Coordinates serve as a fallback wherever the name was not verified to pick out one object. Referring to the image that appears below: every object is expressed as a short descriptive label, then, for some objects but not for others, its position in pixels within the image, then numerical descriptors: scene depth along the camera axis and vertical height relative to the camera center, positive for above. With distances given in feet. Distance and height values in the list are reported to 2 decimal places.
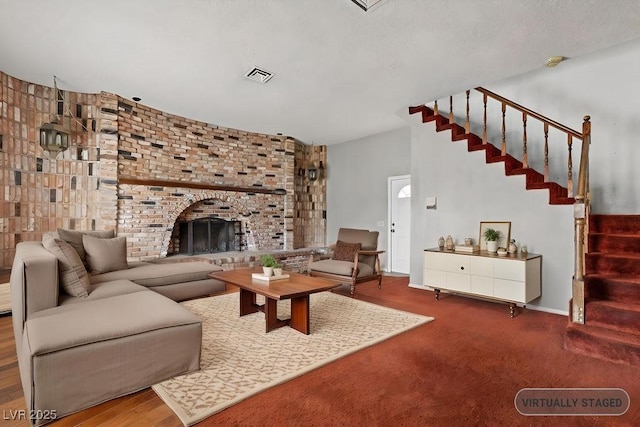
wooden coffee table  9.38 -2.32
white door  19.80 -0.59
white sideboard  11.48 -2.34
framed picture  13.15 -0.67
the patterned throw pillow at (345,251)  15.64 -1.85
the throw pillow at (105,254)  11.63 -1.57
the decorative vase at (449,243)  14.16 -1.29
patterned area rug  6.43 -3.64
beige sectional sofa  5.62 -2.42
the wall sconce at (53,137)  13.44 +3.17
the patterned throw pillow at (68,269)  8.70 -1.59
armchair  14.40 -2.31
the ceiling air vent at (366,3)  8.32 +5.51
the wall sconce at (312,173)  23.49 +2.95
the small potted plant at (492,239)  12.76 -1.02
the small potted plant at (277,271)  10.85 -1.97
